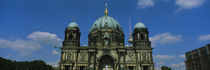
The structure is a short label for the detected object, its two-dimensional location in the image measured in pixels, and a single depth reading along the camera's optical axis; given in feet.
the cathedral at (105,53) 180.65
